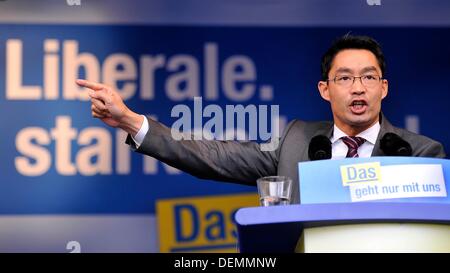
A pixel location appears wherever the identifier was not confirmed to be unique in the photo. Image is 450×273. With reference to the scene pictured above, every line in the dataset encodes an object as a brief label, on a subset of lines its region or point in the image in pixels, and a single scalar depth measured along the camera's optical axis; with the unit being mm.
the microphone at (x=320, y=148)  4652
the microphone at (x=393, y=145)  4648
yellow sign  7422
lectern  3578
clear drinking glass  4105
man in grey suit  5344
